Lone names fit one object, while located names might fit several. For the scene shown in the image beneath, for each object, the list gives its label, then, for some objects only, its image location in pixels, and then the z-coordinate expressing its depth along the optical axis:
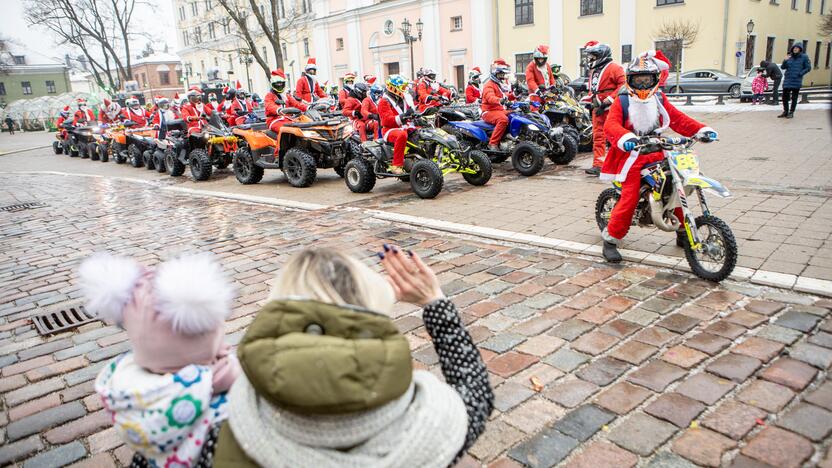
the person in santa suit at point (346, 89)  14.31
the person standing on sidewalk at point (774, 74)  18.93
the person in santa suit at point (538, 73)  11.43
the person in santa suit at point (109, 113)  23.56
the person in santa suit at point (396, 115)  9.20
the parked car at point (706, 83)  27.30
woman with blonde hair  1.17
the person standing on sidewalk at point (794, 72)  15.07
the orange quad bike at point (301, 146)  10.58
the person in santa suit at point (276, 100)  11.93
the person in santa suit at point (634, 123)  5.17
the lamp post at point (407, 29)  36.17
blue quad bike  10.02
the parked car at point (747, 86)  21.30
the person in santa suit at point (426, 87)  15.07
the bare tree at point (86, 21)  40.56
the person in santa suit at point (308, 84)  14.68
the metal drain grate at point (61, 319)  4.63
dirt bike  4.58
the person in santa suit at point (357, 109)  12.48
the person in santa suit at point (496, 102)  10.27
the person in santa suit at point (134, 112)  21.17
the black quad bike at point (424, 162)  8.73
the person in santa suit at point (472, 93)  13.87
